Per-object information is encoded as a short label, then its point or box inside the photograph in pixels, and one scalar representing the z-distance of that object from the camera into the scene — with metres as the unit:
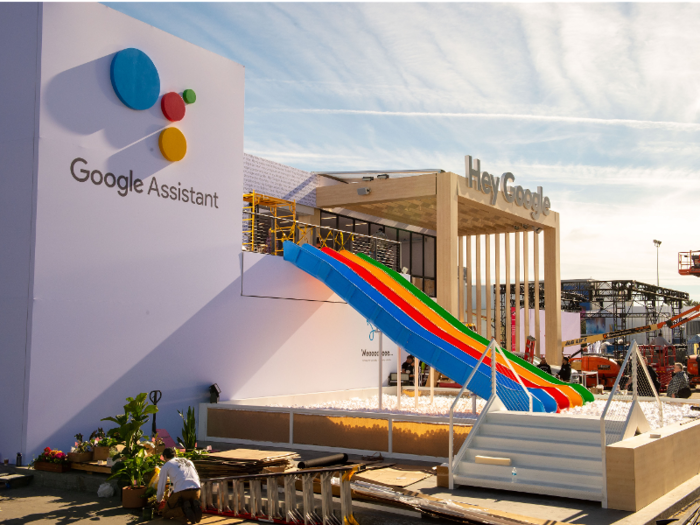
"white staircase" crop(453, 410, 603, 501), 9.13
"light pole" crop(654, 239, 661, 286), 63.75
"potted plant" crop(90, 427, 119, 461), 10.73
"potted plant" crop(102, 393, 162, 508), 9.12
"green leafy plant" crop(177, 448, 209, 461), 10.10
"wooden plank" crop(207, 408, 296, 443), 13.10
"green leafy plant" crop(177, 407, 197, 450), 11.27
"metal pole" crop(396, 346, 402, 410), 14.55
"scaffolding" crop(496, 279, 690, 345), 49.19
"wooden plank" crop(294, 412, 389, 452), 11.98
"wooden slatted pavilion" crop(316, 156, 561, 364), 19.97
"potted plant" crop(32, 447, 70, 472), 10.56
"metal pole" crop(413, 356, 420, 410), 14.68
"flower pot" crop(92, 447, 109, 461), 10.72
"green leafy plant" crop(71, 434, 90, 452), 10.75
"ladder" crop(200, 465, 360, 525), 7.89
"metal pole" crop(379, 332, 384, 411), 13.69
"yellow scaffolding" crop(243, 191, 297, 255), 17.83
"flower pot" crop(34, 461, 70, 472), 10.54
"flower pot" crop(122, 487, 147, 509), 9.08
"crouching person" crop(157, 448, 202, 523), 8.30
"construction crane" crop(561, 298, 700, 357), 30.70
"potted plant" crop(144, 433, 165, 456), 10.18
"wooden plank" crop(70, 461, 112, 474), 10.34
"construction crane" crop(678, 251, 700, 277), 44.94
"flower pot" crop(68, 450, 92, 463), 10.59
